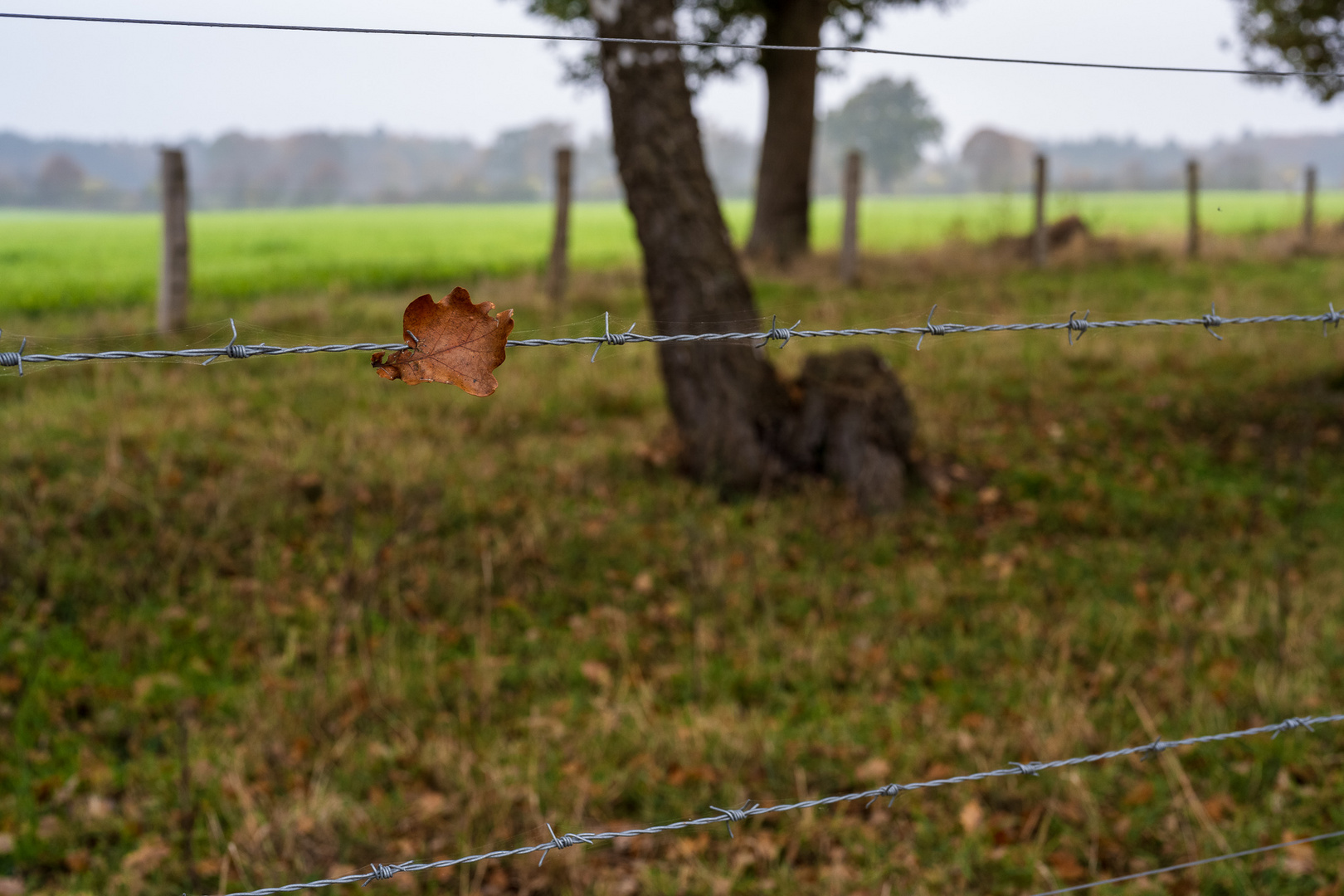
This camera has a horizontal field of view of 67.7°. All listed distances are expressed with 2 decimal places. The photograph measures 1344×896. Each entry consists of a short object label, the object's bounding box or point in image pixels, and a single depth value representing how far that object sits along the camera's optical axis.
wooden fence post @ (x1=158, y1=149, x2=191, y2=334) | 10.09
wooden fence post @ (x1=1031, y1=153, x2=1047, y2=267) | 16.35
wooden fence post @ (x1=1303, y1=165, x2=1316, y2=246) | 19.61
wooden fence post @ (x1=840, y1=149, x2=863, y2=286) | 14.23
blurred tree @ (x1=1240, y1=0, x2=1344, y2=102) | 8.38
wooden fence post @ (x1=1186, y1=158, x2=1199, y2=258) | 18.08
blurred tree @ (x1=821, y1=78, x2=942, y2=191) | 87.25
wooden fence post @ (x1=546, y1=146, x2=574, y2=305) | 12.25
